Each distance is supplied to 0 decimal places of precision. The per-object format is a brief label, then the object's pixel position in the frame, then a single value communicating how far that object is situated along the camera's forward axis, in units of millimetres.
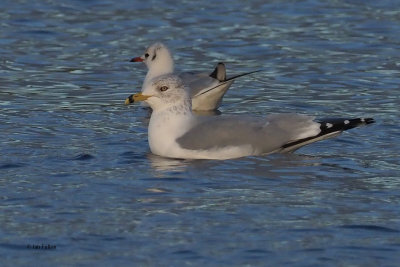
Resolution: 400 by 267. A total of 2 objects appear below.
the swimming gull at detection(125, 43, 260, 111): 16609
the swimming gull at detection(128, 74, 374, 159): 12898
